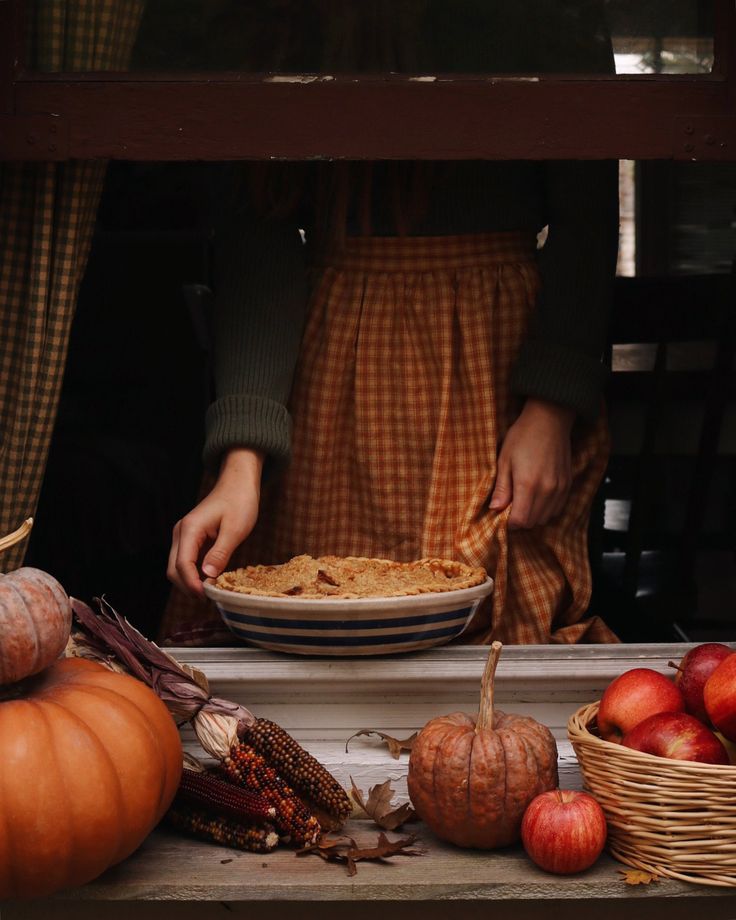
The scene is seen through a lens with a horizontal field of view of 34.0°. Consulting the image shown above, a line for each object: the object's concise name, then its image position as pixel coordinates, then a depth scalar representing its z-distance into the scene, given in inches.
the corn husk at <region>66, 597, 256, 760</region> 64.5
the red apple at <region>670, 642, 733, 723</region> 62.4
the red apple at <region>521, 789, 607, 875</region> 56.1
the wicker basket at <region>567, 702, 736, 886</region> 55.3
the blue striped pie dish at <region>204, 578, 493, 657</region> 67.7
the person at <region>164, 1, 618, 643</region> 79.2
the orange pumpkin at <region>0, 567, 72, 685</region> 56.0
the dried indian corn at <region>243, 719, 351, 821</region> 61.3
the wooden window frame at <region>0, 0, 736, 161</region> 64.6
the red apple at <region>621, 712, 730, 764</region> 56.8
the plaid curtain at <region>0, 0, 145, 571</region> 66.8
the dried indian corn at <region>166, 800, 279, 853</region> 59.7
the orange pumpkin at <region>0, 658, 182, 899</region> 54.1
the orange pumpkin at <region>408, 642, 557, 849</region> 58.0
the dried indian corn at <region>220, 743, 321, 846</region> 59.9
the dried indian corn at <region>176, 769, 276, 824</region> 60.1
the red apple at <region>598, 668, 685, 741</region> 61.6
